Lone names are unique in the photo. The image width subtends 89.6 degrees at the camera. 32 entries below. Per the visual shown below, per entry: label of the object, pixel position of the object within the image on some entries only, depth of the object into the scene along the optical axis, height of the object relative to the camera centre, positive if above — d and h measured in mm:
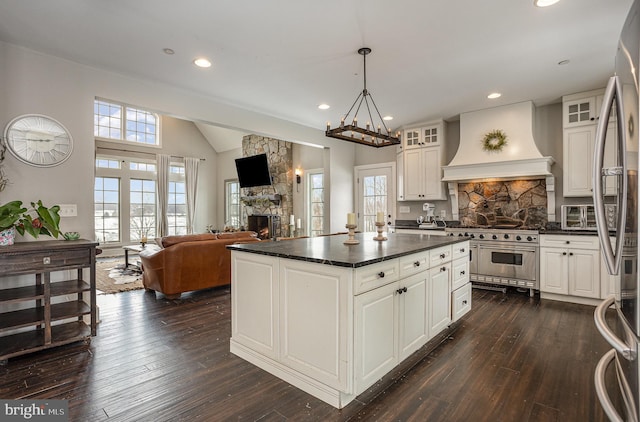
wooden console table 2584 -699
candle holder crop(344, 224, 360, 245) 2693 -230
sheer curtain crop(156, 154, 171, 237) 8914 +500
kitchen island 1984 -684
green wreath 4867 +1087
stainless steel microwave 4402 -87
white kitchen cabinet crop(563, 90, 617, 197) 4223 +920
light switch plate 3331 +35
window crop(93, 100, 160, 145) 8148 +2341
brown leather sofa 4242 -702
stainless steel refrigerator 930 -26
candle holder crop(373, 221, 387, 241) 3143 -181
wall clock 3078 +730
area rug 4855 -1114
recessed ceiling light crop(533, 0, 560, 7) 2419 +1580
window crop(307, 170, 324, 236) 7717 +248
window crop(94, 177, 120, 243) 8141 +108
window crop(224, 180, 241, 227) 9789 +294
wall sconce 7992 +880
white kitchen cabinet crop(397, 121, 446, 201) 5613 +847
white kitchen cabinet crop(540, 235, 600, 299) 4039 -708
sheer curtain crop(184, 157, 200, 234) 9477 +819
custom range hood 4629 +887
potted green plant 2600 -74
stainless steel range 4453 -661
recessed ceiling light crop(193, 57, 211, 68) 3381 +1613
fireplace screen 8211 -327
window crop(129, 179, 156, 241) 8625 +135
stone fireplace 8125 +671
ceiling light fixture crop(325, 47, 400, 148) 2973 +772
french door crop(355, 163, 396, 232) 6594 +409
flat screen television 8172 +1084
